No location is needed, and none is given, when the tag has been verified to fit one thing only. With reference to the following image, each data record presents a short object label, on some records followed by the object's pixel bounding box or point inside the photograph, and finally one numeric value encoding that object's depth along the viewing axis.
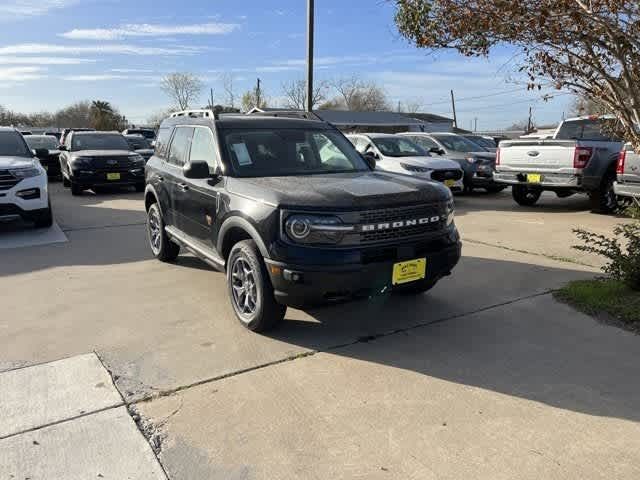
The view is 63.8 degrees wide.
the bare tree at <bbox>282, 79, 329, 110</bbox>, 62.69
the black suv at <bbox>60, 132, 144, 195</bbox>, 12.90
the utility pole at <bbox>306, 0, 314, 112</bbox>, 13.94
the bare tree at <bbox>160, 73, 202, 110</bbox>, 68.50
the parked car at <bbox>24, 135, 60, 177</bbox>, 16.78
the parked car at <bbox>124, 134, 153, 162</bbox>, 17.95
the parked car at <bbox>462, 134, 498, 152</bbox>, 14.32
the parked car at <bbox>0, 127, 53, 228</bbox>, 7.70
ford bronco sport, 3.66
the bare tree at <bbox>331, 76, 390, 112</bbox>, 79.94
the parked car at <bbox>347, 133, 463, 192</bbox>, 10.65
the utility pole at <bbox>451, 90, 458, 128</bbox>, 69.38
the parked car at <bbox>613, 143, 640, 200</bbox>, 8.16
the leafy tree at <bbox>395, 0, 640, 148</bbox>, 3.92
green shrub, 4.73
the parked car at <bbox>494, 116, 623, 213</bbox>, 9.36
